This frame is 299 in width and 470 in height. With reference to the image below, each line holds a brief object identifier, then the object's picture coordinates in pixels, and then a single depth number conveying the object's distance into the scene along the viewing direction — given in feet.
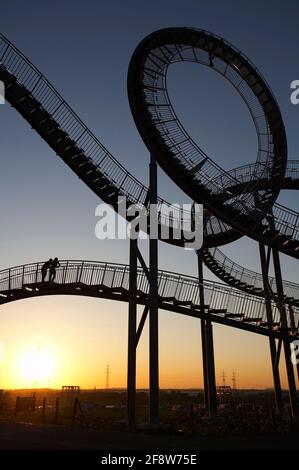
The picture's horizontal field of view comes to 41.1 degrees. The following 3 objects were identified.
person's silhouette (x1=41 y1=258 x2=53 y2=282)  58.34
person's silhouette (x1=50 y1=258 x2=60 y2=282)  57.72
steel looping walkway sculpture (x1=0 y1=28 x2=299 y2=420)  51.37
